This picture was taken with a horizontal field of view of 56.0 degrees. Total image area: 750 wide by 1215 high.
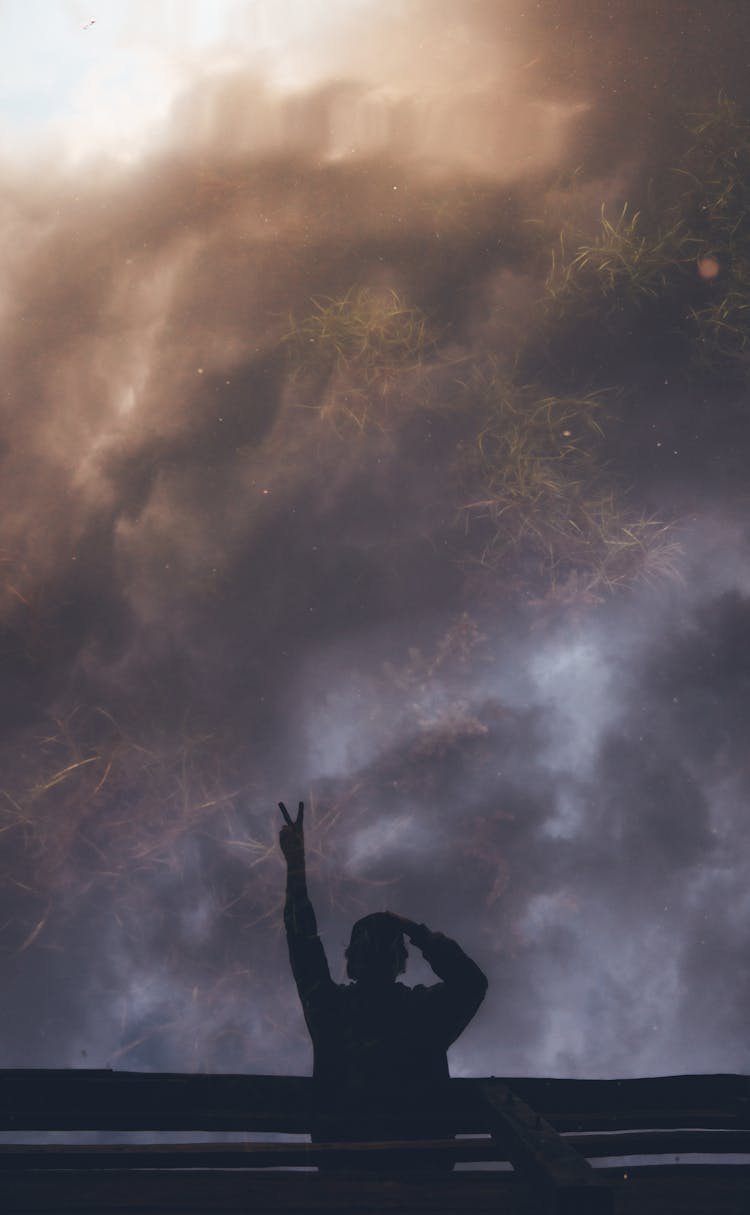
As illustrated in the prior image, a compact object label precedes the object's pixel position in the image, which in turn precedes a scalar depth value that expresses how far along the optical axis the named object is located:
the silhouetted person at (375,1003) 4.27
